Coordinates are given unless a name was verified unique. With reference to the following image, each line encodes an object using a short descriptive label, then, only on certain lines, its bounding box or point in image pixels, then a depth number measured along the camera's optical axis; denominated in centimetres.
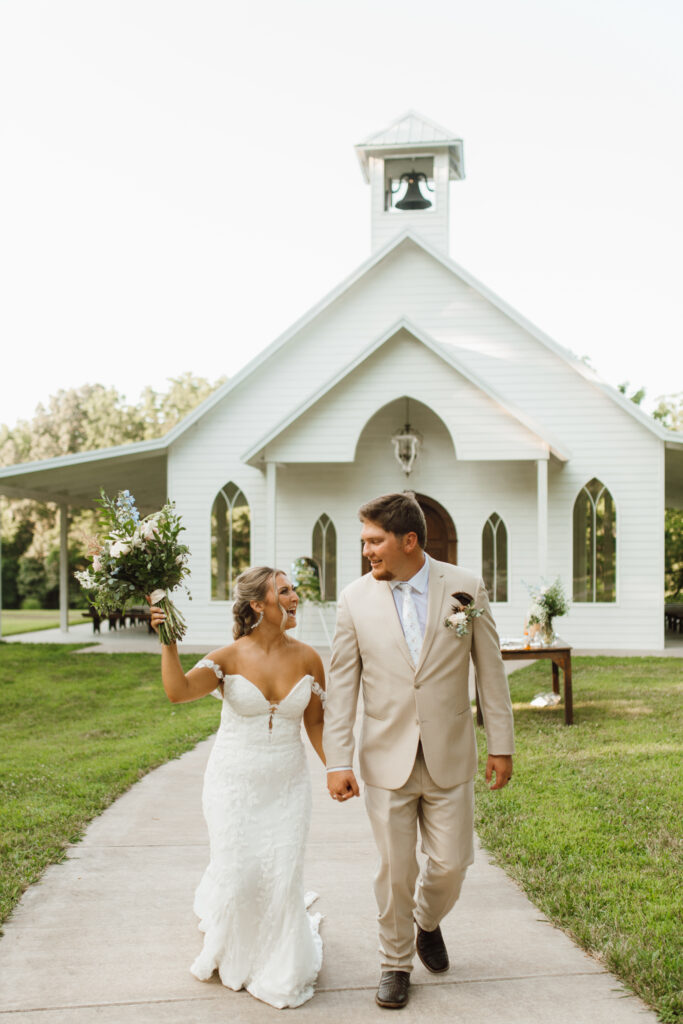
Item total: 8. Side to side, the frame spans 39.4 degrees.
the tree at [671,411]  4794
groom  383
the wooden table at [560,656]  951
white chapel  1585
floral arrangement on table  1002
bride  392
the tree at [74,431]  4538
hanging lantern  1688
